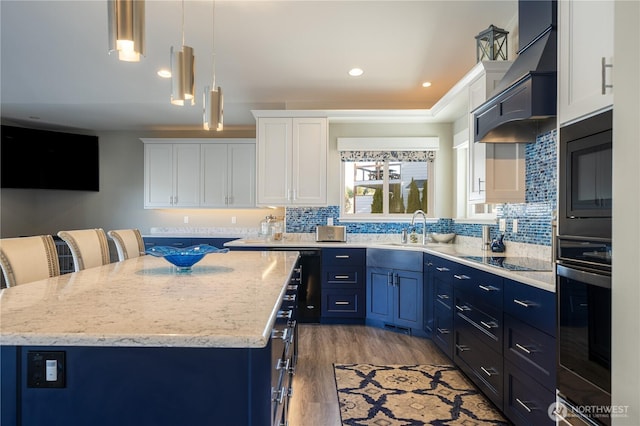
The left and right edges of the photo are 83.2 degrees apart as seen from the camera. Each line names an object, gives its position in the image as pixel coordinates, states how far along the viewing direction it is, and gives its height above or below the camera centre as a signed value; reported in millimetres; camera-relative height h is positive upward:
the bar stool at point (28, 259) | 1735 -252
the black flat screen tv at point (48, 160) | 5355 +789
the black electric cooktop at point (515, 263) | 2029 -319
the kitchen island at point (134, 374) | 895 -421
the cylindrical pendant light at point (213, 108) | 2227 +642
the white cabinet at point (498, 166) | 2688 +351
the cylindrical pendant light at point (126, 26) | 1311 +683
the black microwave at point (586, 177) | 1218 +129
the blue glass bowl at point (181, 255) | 1782 -222
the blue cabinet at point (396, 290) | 3514 -803
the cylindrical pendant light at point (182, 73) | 1845 +715
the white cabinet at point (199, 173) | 5520 +585
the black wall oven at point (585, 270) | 1218 -210
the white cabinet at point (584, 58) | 1316 +622
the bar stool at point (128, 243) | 2769 -263
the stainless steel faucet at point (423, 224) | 4100 -142
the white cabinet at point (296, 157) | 4273 +645
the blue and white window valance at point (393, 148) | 4457 +795
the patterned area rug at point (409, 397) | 2061 -1189
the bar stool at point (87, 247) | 2311 -249
